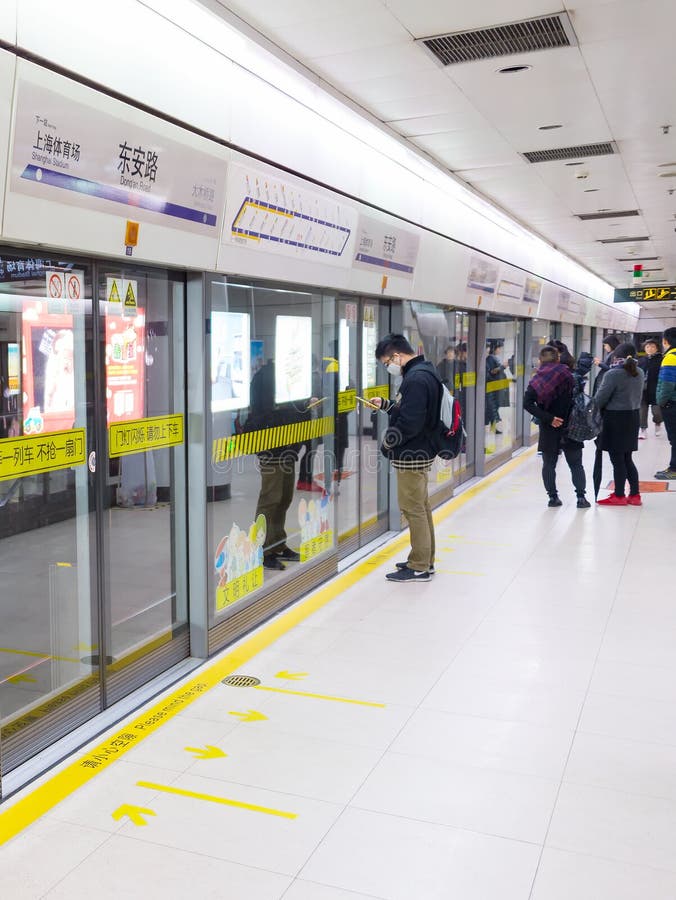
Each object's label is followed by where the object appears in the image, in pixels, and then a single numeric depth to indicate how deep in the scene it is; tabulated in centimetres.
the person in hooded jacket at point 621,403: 815
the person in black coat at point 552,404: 816
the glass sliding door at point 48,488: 329
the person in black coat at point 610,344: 936
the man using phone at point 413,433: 555
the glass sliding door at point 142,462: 382
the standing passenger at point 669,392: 952
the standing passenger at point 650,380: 1228
